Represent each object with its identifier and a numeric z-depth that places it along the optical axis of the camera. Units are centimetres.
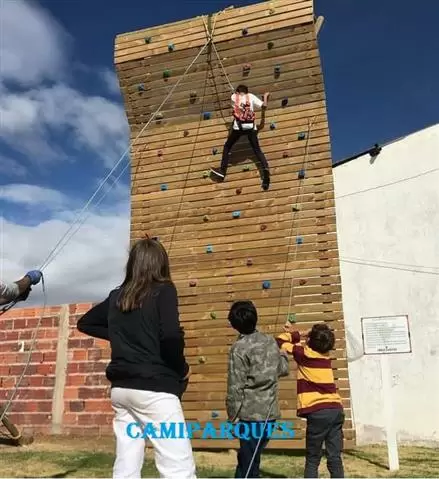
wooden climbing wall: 629
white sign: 556
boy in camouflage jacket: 358
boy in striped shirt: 397
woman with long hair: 246
